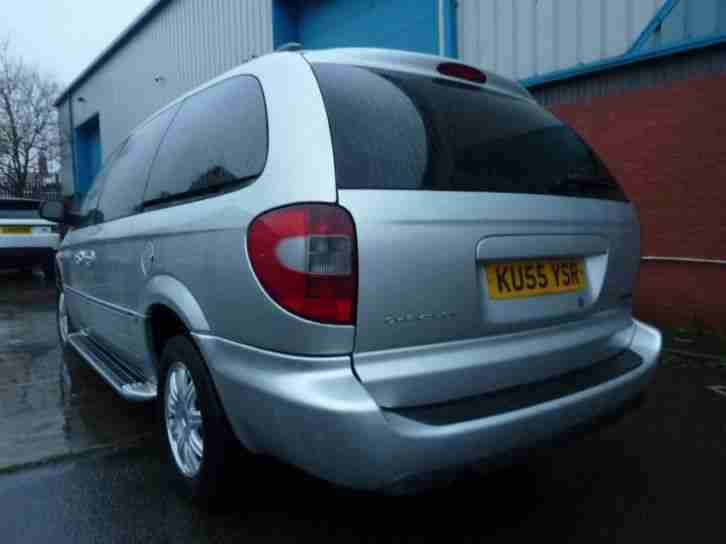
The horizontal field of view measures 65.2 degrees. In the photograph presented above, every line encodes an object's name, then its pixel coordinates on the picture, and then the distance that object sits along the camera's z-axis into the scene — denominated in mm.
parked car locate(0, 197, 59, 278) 9664
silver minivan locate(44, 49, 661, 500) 1558
